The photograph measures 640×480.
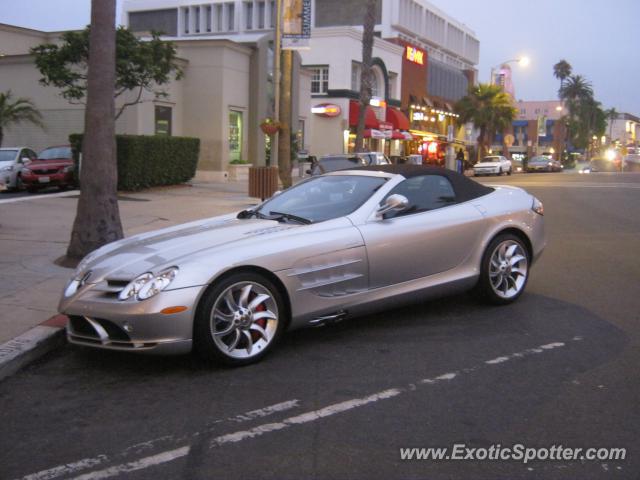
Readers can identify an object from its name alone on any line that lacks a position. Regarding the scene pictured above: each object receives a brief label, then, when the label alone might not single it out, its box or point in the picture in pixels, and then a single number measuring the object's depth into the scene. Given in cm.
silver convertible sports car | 476
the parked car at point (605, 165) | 6347
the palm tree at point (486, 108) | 5756
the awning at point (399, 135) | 4420
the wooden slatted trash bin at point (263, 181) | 1552
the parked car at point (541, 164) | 5402
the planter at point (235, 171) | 2695
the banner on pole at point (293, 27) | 1664
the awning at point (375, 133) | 4047
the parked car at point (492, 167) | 4519
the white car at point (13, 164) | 2016
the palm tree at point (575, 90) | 9988
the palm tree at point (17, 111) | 2573
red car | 1978
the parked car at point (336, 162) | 1869
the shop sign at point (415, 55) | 4912
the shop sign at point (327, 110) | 3888
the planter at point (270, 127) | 1698
